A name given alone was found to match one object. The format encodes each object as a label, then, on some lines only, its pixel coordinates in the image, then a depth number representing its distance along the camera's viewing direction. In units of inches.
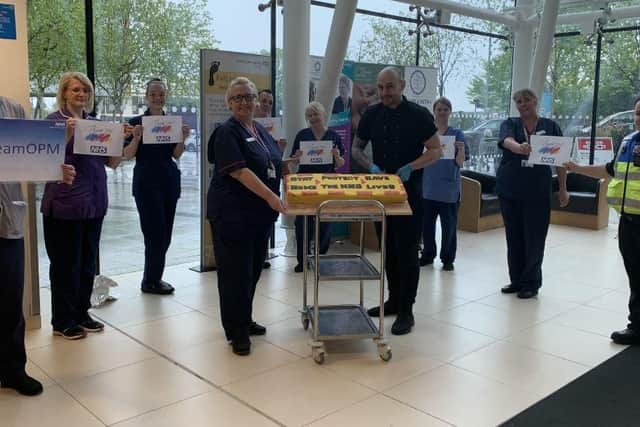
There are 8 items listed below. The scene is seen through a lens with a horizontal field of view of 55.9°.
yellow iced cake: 129.3
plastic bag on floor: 173.5
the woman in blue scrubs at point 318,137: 204.4
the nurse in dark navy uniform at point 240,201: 127.9
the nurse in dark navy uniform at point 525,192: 180.7
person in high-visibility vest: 143.6
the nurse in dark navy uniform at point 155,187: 174.7
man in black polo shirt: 150.0
